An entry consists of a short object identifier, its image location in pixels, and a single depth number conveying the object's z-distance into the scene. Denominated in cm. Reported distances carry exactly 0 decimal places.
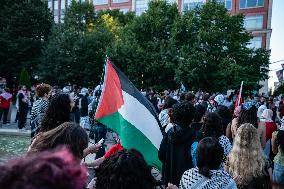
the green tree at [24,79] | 2758
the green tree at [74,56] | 3666
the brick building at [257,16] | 5503
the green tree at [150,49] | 3400
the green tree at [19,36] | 3581
